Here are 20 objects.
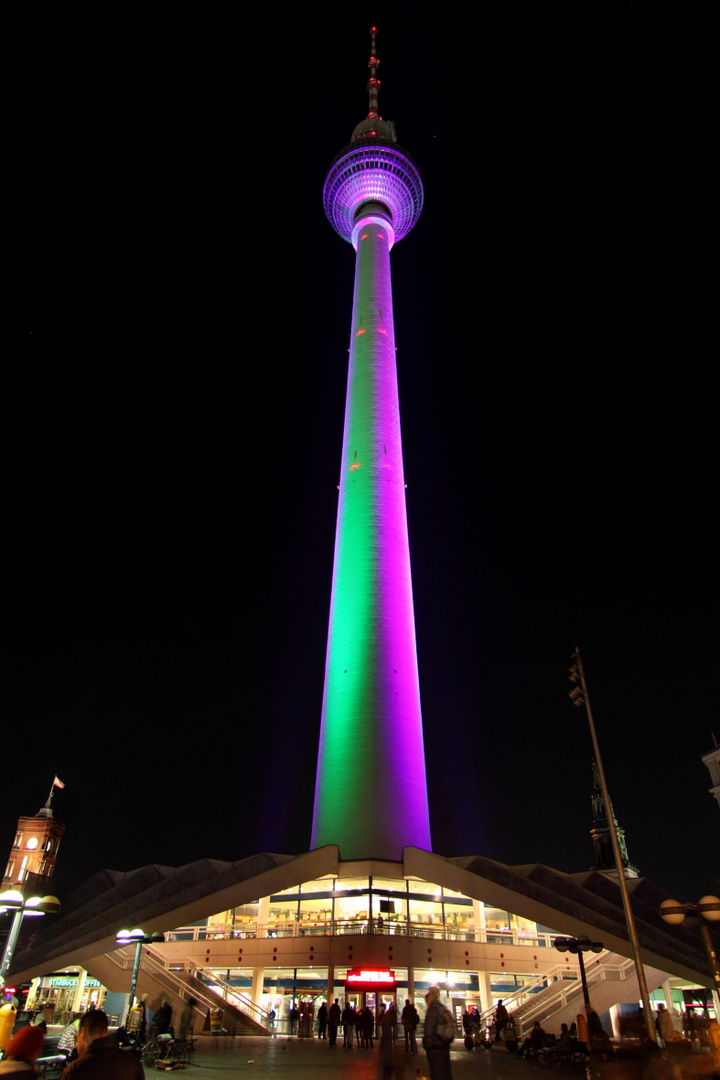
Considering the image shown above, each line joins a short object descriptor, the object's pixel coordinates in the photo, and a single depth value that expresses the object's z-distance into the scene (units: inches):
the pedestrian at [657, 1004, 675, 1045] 660.2
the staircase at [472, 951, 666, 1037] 957.2
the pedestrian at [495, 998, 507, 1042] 912.6
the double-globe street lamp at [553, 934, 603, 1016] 793.6
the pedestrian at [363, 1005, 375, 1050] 863.5
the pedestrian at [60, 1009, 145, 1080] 183.8
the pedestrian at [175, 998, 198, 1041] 754.2
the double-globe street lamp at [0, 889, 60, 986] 649.0
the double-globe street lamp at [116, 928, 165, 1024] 832.9
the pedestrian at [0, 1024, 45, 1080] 182.2
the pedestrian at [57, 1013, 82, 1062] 550.9
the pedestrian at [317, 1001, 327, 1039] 968.3
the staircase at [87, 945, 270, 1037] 990.4
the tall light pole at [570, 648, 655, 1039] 697.0
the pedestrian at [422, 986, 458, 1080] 378.6
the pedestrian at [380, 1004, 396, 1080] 437.7
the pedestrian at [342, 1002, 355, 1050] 846.5
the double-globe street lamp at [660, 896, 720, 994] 552.7
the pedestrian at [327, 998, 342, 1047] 858.3
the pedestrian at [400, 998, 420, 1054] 838.0
